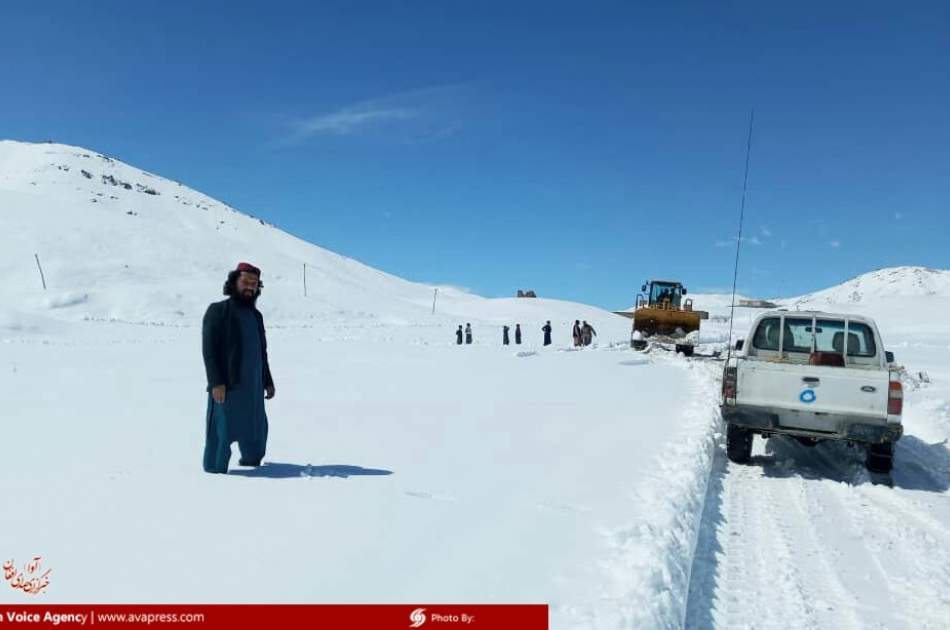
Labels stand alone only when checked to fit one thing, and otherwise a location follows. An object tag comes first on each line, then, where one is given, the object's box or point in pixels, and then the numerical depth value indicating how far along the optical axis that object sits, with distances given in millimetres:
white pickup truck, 7793
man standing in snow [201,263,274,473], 5781
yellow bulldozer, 30250
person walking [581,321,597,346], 37956
